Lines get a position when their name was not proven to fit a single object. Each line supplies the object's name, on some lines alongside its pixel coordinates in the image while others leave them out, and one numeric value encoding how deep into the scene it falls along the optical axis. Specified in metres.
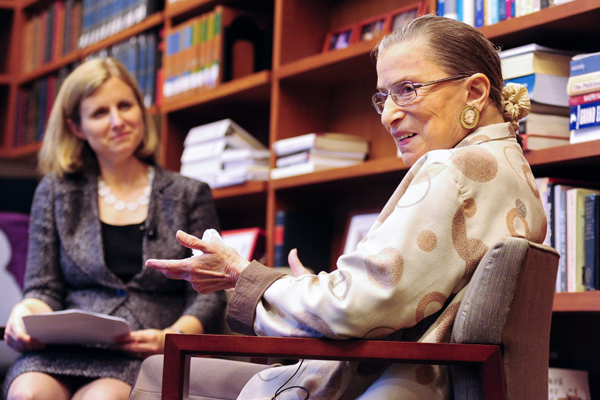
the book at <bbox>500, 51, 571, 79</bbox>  2.96
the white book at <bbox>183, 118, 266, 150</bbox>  3.72
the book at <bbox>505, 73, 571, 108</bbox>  2.95
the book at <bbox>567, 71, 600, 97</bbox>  2.86
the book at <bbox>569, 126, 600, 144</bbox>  2.86
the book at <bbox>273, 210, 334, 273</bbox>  3.53
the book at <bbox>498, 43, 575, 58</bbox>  2.96
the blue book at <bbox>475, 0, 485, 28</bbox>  3.09
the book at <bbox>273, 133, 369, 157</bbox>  3.42
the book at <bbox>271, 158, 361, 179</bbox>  3.43
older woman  2.30
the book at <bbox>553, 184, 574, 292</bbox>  2.91
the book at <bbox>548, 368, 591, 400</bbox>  3.01
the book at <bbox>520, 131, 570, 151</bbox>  2.95
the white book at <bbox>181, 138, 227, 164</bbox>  3.73
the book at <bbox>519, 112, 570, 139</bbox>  2.95
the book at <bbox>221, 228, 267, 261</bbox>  3.59
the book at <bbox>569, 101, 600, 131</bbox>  2.85
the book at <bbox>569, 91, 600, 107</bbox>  2.86
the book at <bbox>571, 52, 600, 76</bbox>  2.87
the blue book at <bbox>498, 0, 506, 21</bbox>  3.05
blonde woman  2.95
